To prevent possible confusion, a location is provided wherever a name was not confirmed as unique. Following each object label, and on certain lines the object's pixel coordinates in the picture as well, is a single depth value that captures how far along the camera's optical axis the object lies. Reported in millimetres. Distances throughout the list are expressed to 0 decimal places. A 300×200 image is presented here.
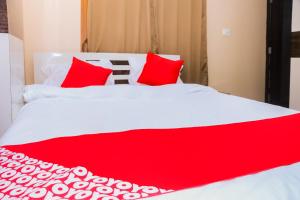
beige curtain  3152
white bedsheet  755
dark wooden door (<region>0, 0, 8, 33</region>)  2420
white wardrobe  2186
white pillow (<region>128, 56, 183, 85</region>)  3050
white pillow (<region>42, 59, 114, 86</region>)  2744
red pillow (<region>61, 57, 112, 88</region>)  2637
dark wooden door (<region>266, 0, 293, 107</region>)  3930
